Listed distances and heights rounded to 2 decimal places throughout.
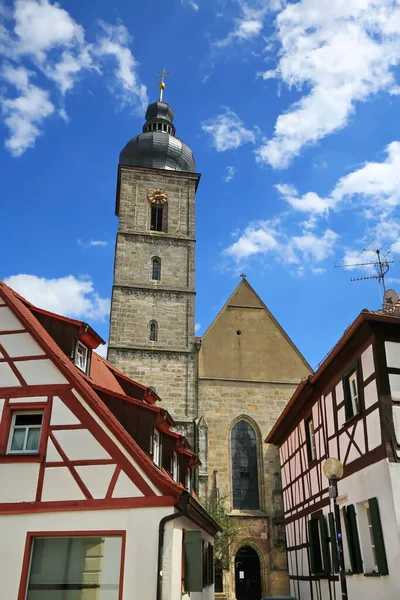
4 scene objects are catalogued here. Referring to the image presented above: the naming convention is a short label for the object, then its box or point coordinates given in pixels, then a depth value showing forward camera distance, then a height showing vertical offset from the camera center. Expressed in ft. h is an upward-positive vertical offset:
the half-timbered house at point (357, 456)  34.12 +9.32
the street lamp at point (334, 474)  30.36 +6.46
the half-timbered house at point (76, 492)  30.71 +5.78
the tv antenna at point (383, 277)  54.12 +28.05
